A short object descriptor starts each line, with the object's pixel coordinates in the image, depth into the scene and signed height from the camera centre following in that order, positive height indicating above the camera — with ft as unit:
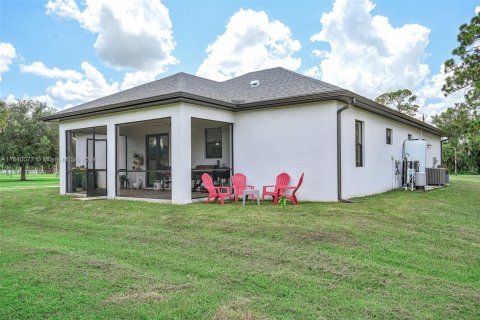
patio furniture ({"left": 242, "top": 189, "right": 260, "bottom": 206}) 30.04 -2.46
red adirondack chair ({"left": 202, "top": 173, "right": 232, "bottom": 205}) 30.96 -2.29
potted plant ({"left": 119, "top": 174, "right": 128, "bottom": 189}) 49.09 -2.24
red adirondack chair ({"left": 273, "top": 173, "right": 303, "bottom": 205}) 30.36 -2.64
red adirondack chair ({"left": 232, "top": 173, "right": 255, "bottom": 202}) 33.14 -1.93
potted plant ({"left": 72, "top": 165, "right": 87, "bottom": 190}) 43.36 -1.50
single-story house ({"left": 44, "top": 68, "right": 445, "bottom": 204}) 31.35 +2.94
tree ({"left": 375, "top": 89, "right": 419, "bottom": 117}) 118.52 +20.88
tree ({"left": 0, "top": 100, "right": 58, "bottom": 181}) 85.35 +6.76
